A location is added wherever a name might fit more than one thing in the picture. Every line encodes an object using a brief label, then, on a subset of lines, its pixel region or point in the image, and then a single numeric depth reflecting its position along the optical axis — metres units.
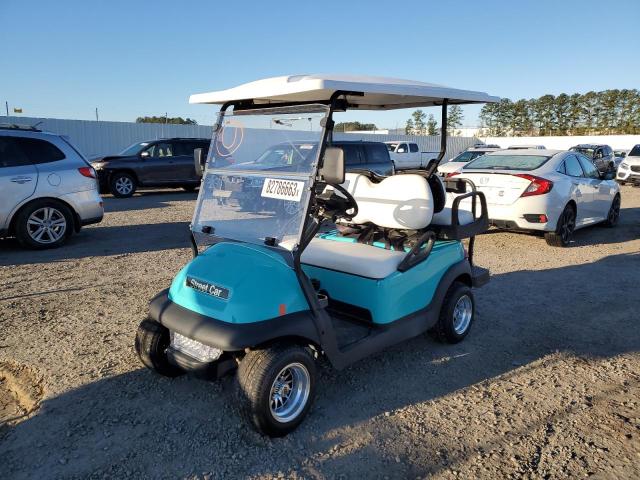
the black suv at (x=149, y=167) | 13.47
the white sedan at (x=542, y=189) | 7.21
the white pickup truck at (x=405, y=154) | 21.57
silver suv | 6.76
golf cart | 2.64
